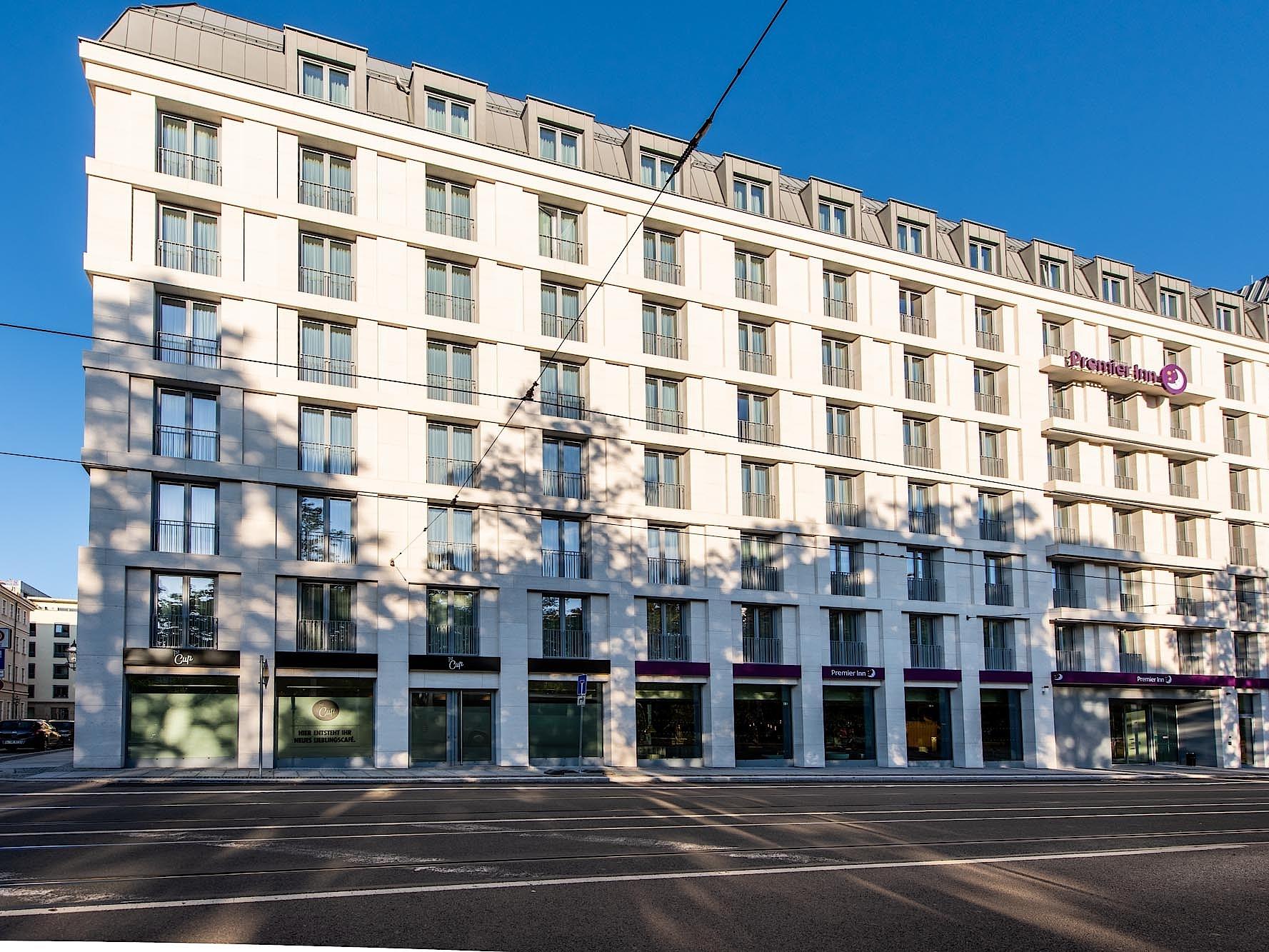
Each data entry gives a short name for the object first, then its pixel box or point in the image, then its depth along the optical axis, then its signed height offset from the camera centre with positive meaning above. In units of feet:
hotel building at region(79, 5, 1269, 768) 104.58 +15.95
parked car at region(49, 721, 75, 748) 184.00 -21.10
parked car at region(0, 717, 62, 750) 148.66 -17.54
